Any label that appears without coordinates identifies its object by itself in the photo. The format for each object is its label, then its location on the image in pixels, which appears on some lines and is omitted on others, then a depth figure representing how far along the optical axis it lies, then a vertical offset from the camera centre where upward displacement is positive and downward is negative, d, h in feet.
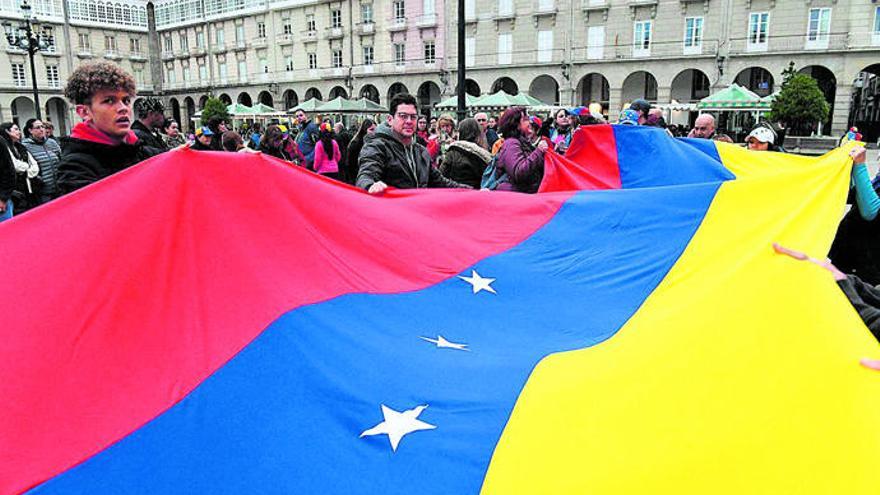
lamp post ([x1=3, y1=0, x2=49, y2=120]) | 61.36 +8.36
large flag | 5.56 -2.69
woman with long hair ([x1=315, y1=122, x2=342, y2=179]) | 33.35 -1.93
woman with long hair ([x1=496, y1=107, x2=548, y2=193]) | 16.78 -1.06
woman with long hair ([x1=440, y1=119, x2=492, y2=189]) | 18.69 -1.34
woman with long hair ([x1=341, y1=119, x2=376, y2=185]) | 27.17 -1.63
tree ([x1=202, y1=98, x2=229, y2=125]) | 132.16 +2.33
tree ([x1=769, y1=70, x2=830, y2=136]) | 78.79 +1.31
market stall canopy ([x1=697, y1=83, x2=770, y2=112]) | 68.59 +1.54
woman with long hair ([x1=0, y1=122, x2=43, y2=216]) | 24.72 -2.17
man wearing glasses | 14.35 -0.84
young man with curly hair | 9.18 -0.05
